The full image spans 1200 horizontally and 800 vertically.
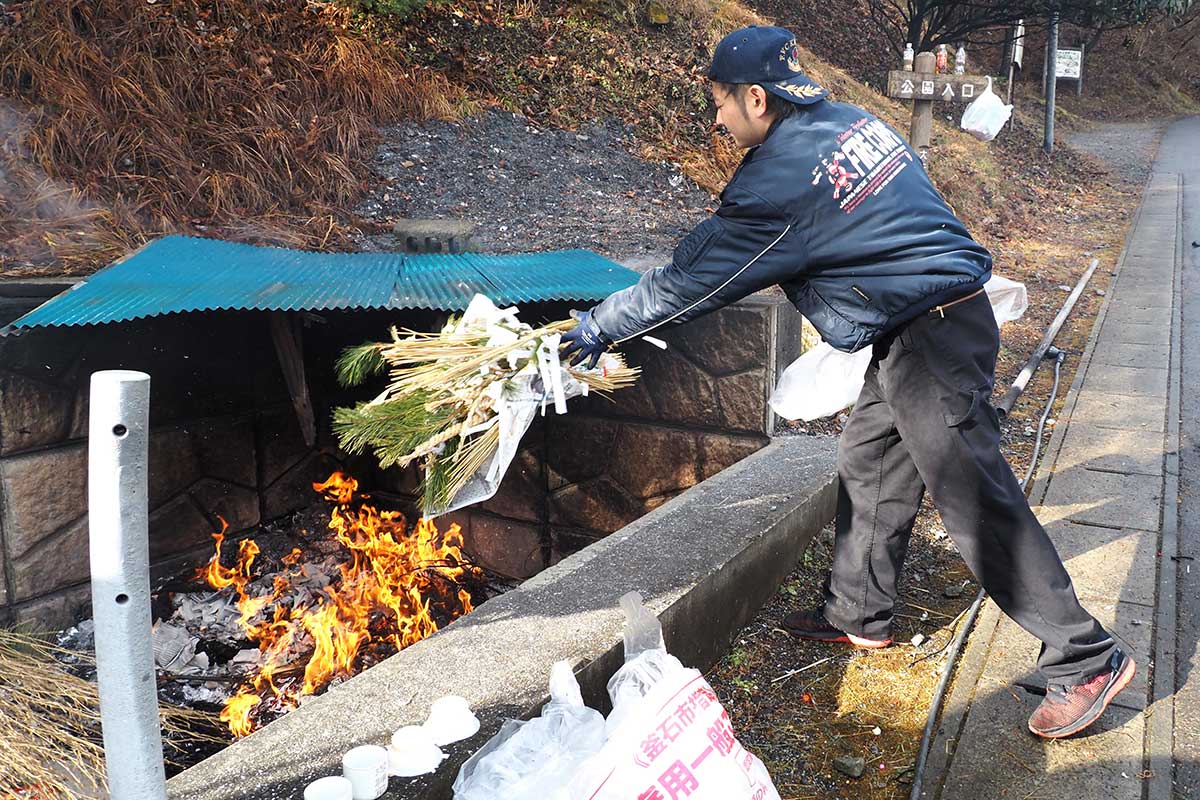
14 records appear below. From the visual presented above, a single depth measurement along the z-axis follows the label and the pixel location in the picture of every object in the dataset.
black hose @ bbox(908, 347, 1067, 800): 2.59
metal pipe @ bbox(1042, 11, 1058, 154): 18.97
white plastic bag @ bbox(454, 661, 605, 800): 1.81
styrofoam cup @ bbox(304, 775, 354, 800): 1.84
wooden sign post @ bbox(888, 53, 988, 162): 9.28
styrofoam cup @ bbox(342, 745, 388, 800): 1.86
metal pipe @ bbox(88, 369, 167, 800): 1.22
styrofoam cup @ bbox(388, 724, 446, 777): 1.95
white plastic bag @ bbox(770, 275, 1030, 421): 3.66
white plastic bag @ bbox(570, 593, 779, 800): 1.81
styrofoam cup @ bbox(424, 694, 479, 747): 2.07
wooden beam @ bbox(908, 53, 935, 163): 9.81
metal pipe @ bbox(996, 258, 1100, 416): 5.75
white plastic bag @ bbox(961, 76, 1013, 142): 9.70
